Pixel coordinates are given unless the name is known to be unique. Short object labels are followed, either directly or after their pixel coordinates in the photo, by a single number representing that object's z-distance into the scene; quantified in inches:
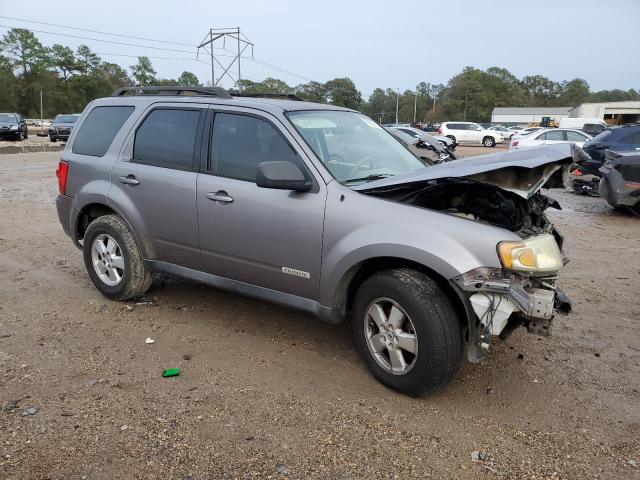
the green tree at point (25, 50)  3339.1
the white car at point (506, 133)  1642.5
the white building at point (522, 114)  4381.4
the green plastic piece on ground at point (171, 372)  144.4
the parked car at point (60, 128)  1143.6
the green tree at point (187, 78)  3838.6
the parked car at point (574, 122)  1315.9
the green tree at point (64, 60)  3595.0
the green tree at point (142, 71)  4138.8
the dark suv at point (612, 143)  498.9
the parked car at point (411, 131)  917.7
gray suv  124.4
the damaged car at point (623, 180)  369.1
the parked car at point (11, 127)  1091.9
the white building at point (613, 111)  2596.0
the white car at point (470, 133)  1421.0
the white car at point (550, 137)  850.1
